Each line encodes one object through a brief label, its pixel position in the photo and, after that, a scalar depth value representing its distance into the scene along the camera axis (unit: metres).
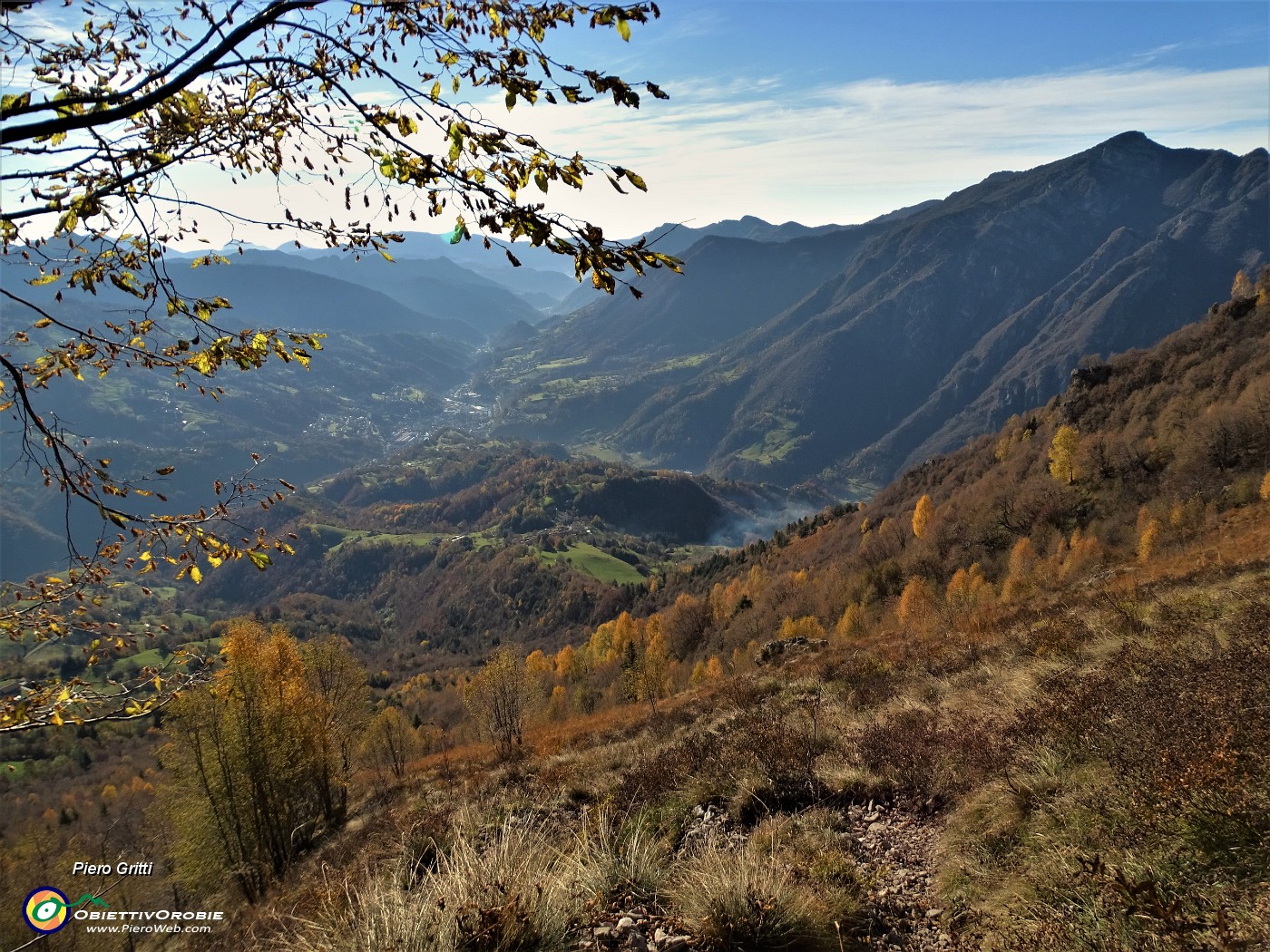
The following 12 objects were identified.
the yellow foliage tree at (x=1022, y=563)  48.74
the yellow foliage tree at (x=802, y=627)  61.63
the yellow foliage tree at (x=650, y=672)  54.78
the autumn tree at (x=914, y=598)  53.31
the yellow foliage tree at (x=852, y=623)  58.94
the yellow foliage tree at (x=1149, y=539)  33.66
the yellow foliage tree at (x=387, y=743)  44.59
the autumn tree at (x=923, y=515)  88.70
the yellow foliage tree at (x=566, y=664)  97.94
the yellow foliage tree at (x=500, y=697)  37.38
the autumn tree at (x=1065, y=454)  72.88
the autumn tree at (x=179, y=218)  3.17
